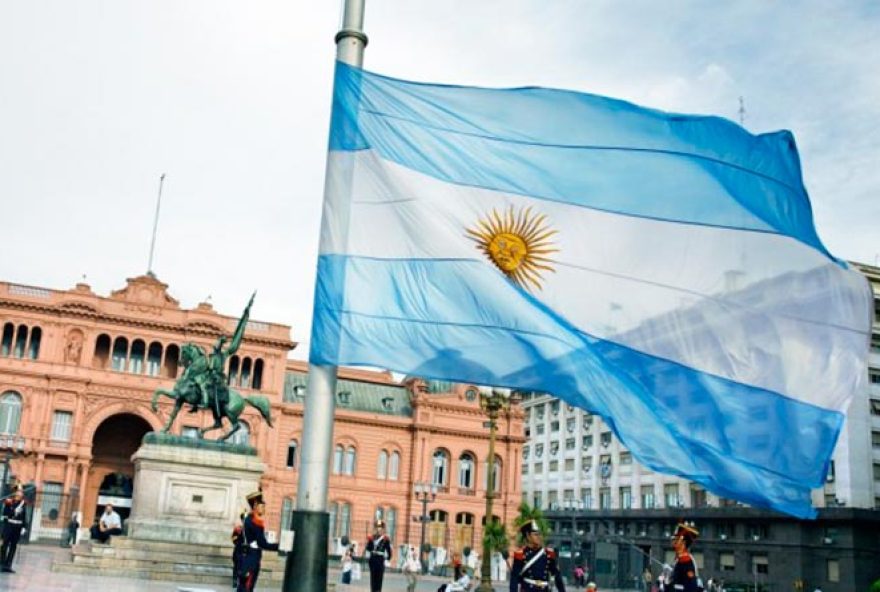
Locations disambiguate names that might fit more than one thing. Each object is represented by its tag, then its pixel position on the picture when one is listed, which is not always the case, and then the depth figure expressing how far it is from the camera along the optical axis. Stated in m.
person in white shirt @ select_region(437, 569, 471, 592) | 19.48
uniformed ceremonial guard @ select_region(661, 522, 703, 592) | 10.85
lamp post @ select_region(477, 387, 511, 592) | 22.86
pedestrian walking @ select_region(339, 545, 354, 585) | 32.12
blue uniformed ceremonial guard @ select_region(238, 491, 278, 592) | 12.66
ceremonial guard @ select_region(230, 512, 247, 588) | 15.32
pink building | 55.50
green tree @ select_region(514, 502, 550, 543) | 51.14
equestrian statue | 24.34
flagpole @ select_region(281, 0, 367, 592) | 7.45
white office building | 54.00
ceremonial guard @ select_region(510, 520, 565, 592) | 11.50
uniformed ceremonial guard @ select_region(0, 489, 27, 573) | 17.98
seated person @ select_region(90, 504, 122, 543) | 25.00
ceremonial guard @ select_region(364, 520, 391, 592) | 21.20
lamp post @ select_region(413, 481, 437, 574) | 48.44
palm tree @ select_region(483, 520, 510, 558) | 47.16
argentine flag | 8.08
